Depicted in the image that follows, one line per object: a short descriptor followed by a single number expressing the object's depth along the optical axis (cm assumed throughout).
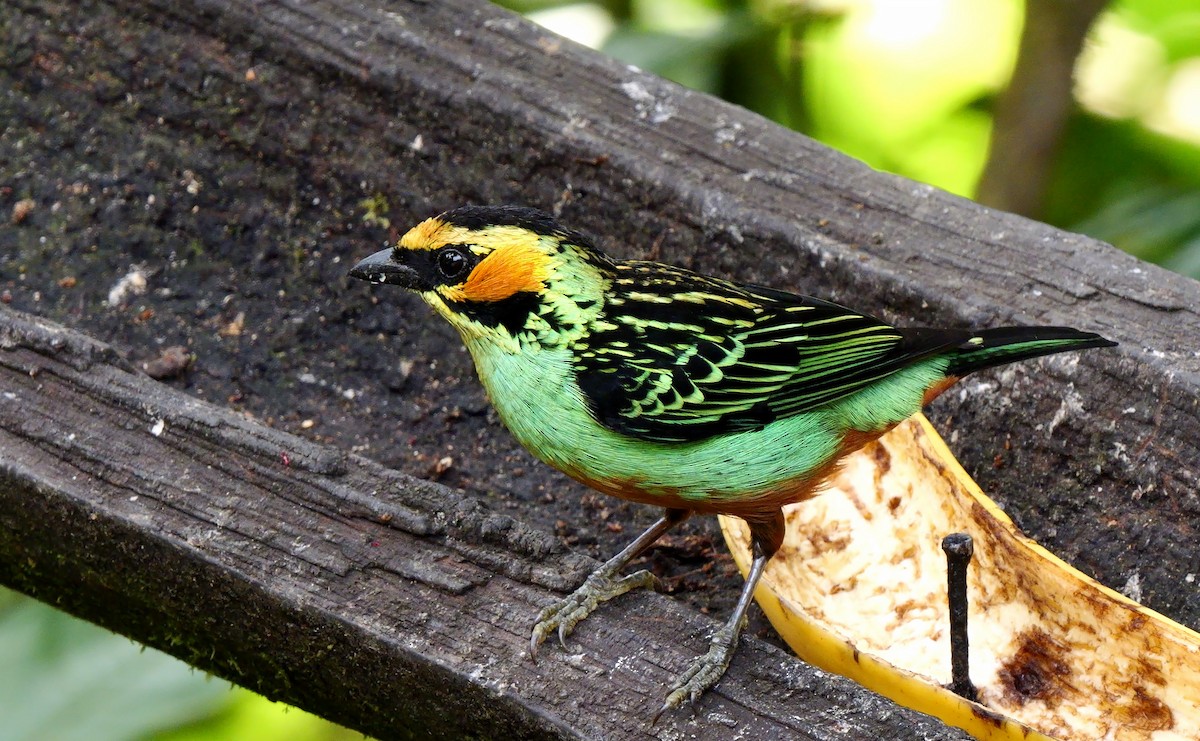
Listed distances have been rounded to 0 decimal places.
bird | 590
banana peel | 575
